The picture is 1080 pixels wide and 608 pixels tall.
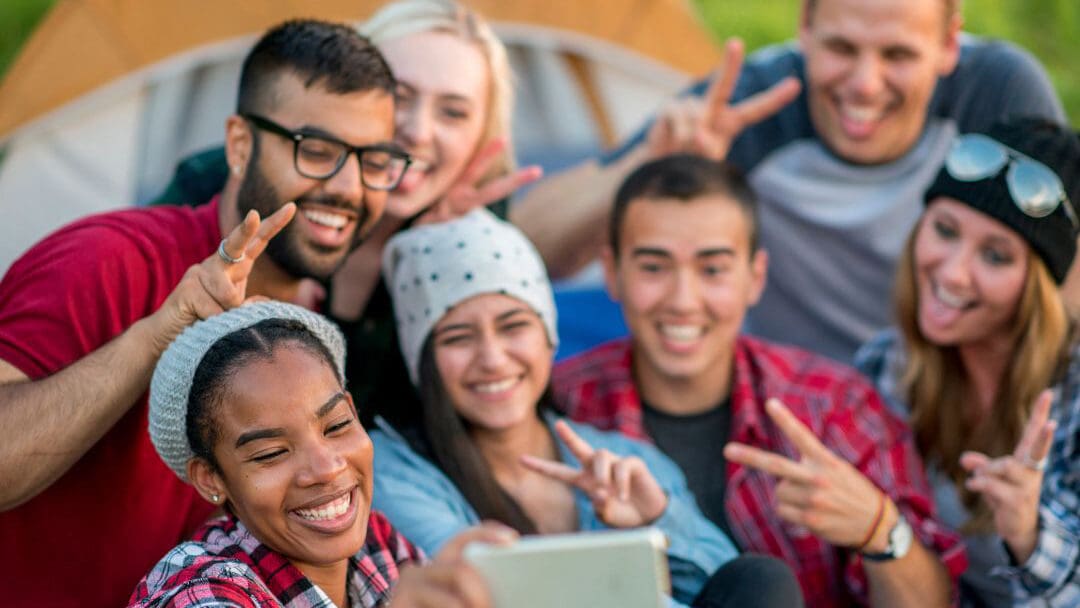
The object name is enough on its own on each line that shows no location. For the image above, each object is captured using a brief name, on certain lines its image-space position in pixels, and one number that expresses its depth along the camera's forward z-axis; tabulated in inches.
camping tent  163.5
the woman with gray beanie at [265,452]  71.6
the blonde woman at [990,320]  112.4
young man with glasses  77.7
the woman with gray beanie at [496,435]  93.4
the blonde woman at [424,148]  112.9
